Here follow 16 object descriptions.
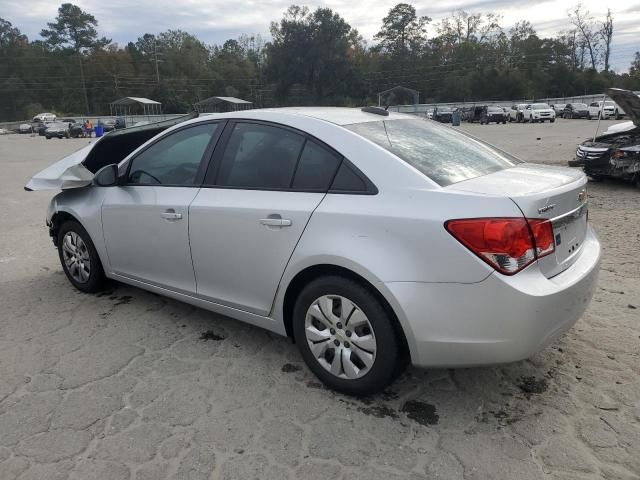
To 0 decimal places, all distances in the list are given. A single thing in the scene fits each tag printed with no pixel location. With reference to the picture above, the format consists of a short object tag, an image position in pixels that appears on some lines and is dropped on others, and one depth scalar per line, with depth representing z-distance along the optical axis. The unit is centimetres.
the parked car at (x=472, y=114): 4709
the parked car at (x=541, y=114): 4091
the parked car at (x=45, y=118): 6397
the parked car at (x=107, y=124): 5014
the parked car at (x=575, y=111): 4390
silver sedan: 245
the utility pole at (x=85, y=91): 9425
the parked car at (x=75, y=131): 4672
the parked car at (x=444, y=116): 4575
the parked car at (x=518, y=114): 4281
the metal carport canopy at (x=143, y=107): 6750
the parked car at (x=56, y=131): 4541
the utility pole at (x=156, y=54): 9914
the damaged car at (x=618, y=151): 941
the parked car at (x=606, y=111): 4140
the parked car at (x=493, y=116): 4394
